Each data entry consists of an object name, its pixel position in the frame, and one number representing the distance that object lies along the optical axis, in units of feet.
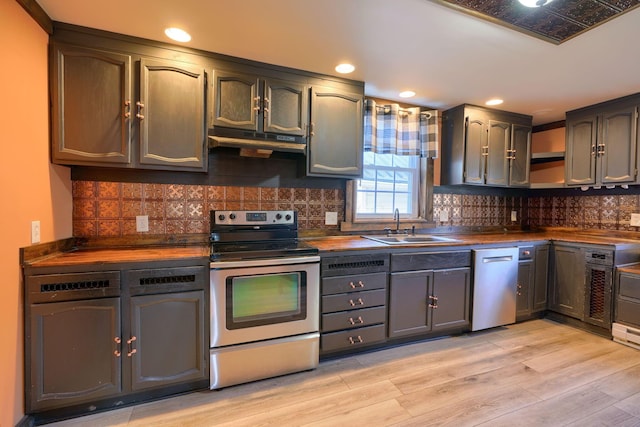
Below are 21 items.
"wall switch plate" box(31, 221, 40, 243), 5.34
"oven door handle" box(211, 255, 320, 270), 6.25
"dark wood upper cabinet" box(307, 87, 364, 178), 8.04
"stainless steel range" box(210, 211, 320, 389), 6.31
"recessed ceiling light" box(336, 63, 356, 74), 7.55
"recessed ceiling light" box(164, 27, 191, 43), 6.12
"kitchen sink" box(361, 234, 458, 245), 9.29
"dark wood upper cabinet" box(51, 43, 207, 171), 5.98
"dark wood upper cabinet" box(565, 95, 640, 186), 9.36
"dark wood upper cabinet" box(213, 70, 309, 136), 7.16
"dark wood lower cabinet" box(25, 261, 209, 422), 5.20
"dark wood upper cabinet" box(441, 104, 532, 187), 10.31
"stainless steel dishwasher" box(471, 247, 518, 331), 9.02
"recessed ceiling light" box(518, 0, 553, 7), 4.88
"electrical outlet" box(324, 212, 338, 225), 9.37
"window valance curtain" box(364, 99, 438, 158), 9.46
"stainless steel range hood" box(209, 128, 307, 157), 6.98
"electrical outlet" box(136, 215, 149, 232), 7.36
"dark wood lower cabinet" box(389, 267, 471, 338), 8.08
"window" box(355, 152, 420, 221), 10.23
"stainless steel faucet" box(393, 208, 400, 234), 10.21
